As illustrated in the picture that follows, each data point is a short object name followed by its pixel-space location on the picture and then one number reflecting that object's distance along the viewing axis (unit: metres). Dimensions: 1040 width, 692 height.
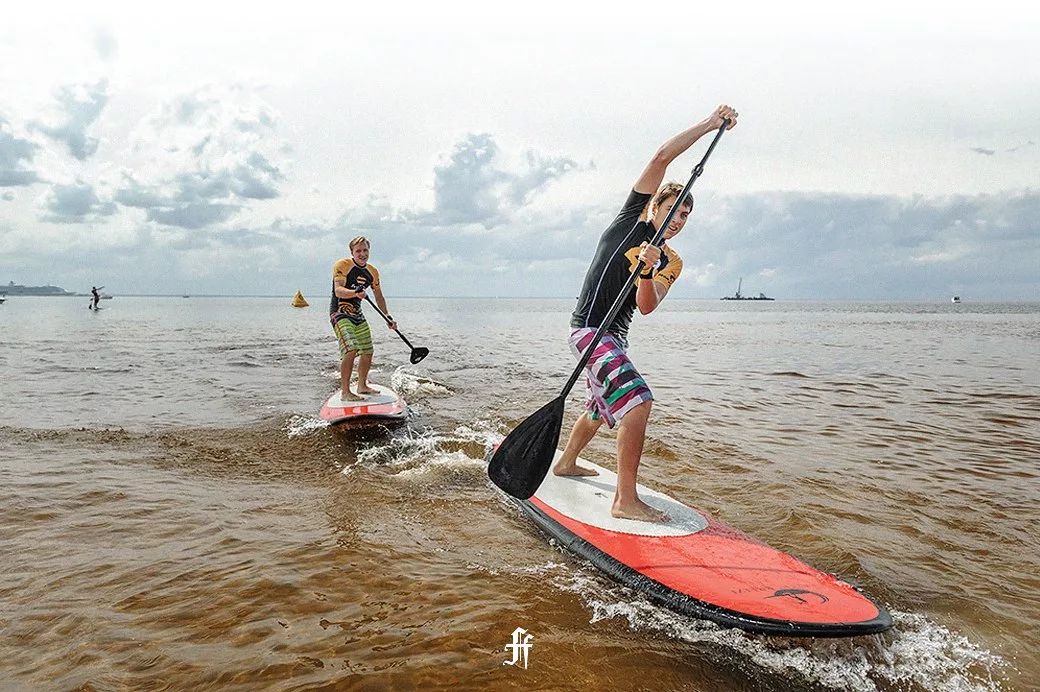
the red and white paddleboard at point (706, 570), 3.10
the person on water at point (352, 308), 8.73
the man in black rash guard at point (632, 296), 4.23
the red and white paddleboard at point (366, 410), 8.12
